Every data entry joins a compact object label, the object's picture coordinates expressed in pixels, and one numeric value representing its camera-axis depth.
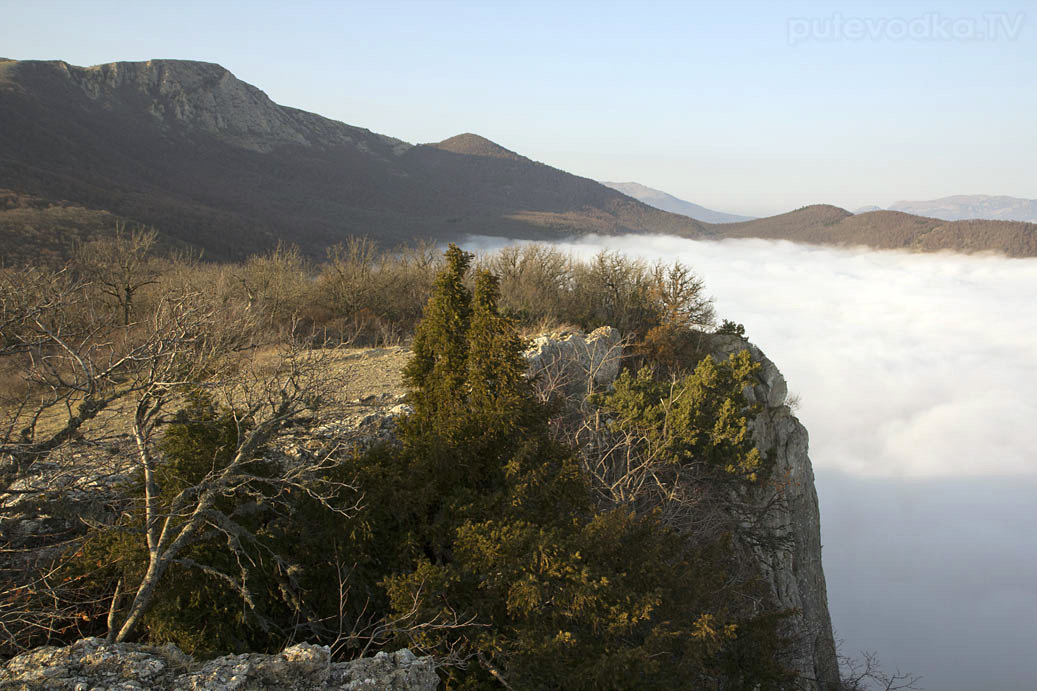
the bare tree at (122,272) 16.56
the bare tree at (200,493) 5.09
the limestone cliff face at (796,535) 15.16
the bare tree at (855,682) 12.06
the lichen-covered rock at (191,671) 4.17
